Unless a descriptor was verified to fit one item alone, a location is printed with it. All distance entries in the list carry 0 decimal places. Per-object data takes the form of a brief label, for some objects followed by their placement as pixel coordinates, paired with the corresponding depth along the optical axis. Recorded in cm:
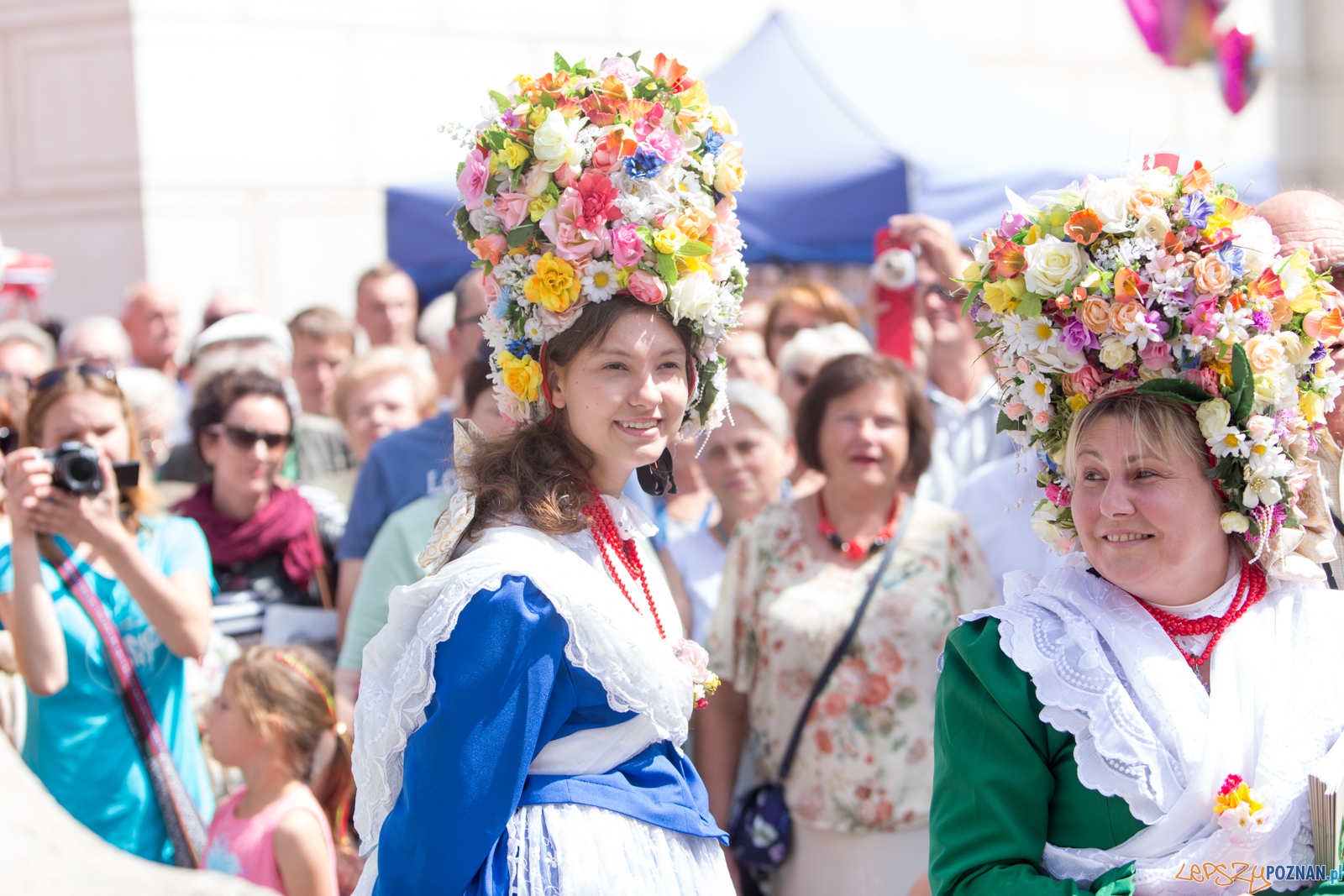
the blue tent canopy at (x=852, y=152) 1325
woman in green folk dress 402
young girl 654
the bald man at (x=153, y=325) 1348
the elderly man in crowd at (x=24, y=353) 1162
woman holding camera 670
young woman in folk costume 419
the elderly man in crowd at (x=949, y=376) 977
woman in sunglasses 839
